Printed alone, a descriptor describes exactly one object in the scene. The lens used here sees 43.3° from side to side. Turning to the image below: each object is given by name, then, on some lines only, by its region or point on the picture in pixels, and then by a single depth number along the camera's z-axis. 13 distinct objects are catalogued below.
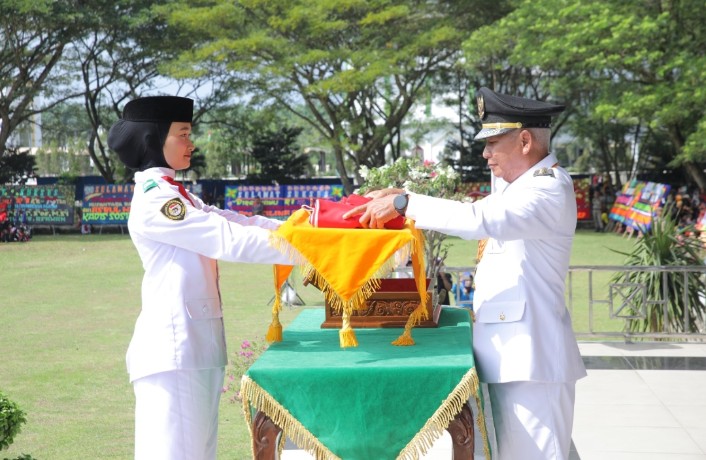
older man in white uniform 2.71
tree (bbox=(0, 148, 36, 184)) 34.25
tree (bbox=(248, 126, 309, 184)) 30.64
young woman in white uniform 2.71
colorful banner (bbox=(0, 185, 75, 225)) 25.28
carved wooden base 3.29
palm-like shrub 7.97
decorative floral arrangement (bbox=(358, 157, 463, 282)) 6.17
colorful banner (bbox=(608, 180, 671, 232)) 19.83
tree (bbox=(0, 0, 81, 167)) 23.75
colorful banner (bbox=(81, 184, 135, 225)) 25.28
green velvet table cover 2.61
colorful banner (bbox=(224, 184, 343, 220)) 25.88
